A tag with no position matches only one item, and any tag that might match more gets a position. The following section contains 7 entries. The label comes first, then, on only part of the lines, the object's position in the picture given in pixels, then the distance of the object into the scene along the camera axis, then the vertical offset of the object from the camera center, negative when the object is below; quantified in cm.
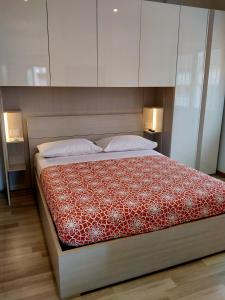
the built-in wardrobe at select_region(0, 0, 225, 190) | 260 +41
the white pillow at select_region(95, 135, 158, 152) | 312 -70
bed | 162 -105
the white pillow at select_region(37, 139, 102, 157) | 286 -70
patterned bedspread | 164 -81
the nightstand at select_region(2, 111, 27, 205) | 289 -74
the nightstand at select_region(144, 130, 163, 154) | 366 -72
